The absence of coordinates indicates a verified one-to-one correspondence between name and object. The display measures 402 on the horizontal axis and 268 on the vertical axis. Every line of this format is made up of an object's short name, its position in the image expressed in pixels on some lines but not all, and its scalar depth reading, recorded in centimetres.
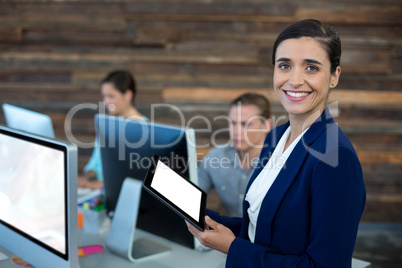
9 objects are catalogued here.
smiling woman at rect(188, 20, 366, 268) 99
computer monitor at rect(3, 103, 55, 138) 197
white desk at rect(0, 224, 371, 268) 147
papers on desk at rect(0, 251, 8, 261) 150
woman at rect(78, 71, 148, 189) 312
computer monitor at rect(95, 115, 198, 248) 142
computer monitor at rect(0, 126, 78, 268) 116
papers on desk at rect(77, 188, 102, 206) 209
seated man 220
